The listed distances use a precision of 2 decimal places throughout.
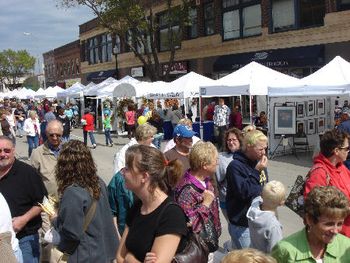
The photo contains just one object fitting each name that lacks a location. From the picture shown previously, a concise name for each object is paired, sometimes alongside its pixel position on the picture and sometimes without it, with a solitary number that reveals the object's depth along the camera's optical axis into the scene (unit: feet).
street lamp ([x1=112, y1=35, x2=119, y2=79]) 142.55
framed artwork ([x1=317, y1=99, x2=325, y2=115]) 52.90
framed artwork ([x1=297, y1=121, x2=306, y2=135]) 49.73
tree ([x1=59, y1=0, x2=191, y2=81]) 91.09
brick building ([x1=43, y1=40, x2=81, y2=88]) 190.49
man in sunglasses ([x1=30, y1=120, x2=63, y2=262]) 16.71
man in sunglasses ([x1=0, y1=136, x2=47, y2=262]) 13.80
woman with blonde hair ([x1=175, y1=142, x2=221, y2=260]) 12.07
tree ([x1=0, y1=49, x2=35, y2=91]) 292.81
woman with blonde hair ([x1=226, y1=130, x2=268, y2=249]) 14.49
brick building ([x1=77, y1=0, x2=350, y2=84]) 69.92
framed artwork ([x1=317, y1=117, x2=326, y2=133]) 52.75
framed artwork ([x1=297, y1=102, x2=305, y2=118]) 49.74
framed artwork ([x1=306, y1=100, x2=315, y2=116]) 50.97
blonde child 12.44
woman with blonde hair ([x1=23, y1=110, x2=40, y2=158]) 51.42
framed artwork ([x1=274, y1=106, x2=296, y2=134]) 49.08
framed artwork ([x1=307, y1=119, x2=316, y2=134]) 51.08
